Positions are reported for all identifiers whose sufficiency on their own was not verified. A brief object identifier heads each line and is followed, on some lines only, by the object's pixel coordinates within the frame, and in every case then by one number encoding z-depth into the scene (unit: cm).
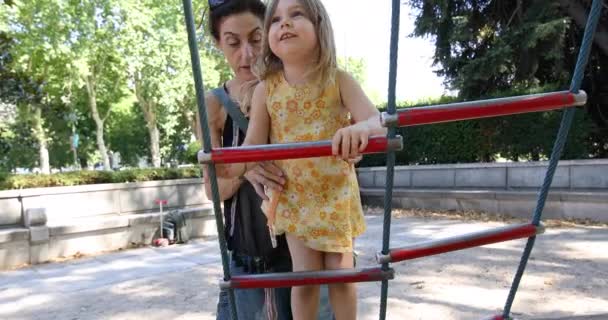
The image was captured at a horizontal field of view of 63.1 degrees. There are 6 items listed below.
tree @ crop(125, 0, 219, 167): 1944
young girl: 133
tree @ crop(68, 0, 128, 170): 1870
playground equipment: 107
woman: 152
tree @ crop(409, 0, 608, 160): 825
